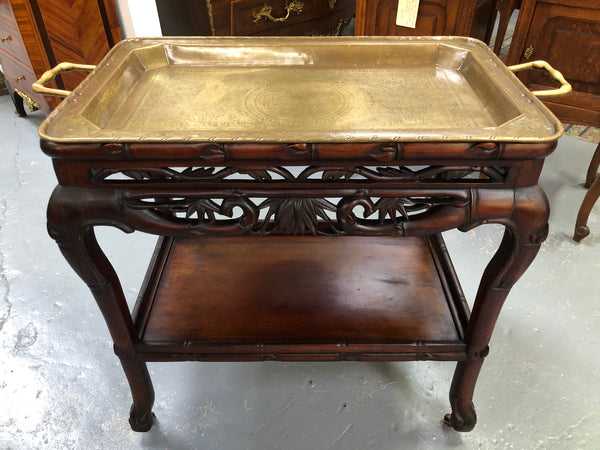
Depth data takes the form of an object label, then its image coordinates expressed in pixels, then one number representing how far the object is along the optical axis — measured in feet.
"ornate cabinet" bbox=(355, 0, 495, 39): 7.02
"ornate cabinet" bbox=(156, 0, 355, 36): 8.48
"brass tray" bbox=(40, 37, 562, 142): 2.75
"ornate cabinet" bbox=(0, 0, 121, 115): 7.46
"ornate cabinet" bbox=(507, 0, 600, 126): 6.10
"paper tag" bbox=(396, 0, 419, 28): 7.27
